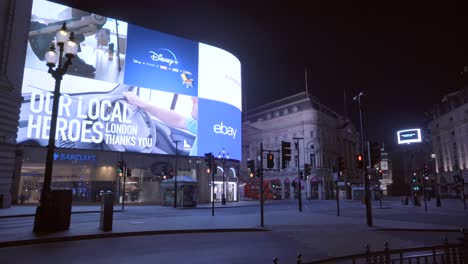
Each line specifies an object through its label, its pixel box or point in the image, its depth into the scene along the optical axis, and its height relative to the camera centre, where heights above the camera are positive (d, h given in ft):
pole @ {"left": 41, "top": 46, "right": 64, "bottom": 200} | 43.37 +6.63
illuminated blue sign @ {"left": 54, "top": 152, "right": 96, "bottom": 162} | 144.39 +14.11
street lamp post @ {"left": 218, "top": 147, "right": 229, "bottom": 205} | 189.72 +19.52
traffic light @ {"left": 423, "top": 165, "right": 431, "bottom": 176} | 124.26 +7.19
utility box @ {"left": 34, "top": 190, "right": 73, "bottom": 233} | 43.57 -2.63
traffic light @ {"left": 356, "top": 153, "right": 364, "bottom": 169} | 65.87 +5.51
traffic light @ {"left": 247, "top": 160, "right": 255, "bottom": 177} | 84.58 +6.39
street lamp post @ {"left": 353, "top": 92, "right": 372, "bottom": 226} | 58.03 -0.45
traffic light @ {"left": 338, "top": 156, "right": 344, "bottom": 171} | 92.89 +6.96
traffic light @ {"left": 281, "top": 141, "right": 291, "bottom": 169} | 70.04 +7.71
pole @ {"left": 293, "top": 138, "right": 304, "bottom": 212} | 103.76 +0.59
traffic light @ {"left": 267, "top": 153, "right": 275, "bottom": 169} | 67.35 +5.76
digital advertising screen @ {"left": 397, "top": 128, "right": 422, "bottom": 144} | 265.75 +41.37
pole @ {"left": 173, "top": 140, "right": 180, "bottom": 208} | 125.16 -0.54
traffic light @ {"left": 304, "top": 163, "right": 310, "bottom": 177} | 112.87 +6.75
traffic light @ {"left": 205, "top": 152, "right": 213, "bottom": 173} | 95.86 +8.30
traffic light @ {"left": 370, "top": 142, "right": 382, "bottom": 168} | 61.31 +6.42
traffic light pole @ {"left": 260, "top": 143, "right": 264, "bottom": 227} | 59.19 +0.92
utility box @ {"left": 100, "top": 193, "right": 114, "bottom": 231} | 46.85 -2.69
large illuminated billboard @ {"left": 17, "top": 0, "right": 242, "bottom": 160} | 140.05 +44.98
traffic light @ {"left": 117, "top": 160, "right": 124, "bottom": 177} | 114.11 +8.15
